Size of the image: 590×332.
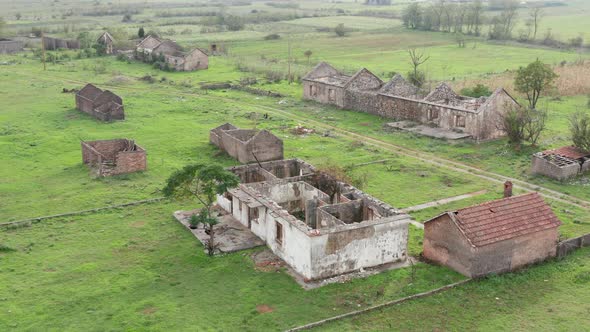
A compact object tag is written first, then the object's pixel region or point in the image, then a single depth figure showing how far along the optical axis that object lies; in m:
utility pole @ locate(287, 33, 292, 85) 66.03
